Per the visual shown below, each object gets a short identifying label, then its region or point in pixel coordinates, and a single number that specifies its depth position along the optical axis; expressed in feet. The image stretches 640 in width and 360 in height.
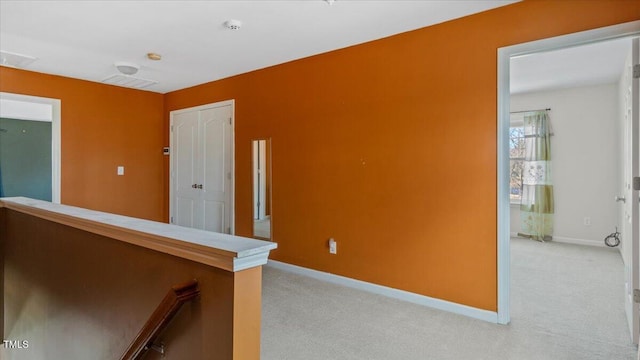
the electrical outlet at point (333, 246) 11.63
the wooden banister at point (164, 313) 3.91
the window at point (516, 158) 19.01
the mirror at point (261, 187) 13.69
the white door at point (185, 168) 16.96
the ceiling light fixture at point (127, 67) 12.96
